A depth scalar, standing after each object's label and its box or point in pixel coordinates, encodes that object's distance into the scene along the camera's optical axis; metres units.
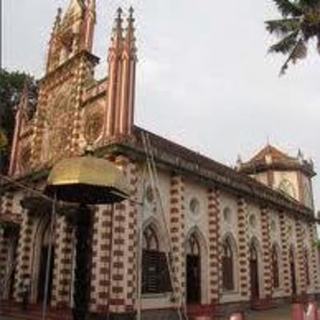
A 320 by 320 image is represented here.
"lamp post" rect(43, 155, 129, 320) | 7.55
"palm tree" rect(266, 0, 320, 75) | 22.20
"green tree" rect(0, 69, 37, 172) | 35.61
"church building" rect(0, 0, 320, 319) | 20.05
